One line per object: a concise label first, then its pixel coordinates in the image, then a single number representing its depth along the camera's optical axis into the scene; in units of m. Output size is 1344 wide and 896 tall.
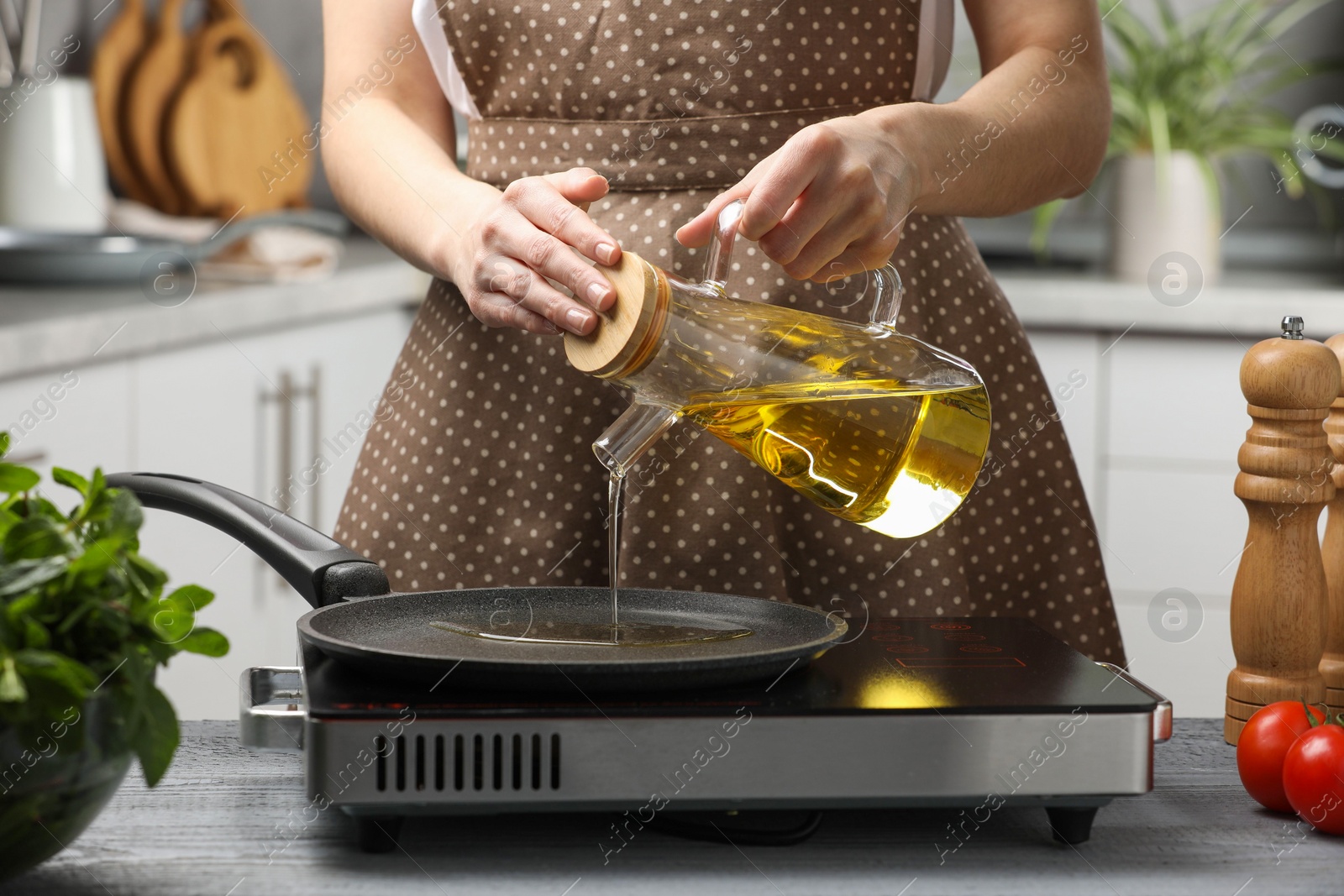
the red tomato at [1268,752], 1.66
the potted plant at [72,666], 1.49
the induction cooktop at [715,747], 1.57
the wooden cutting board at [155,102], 4.06
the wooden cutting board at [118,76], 4.03
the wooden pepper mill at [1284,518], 1.73
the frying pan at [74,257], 3.24
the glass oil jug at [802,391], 1.65
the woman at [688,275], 1.96
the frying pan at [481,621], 1.58
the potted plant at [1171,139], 4.12
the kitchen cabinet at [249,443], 3.07
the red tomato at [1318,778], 1.62
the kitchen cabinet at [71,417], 2.63
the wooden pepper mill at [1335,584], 1.77
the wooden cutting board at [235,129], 4.09
